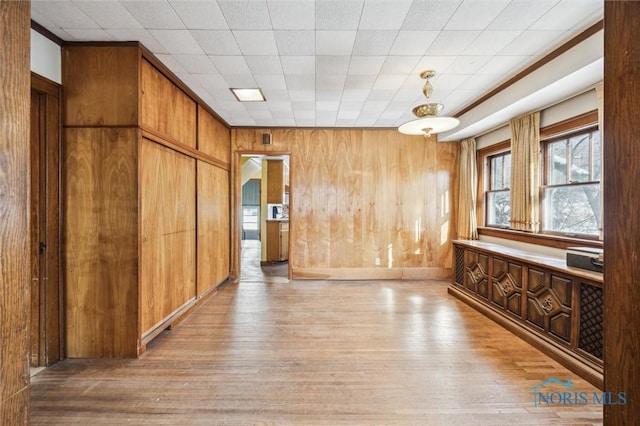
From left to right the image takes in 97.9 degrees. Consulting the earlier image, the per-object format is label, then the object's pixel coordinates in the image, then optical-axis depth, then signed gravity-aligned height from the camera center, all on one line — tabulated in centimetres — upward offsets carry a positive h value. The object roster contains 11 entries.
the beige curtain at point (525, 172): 344 +51
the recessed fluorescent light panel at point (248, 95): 355 +156
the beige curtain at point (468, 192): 479 +34
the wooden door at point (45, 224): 233 -9
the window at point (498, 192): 438 +33
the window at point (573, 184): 294 +30
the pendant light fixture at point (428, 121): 279 +92
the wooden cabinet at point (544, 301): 227 -91
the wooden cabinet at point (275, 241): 685 -70
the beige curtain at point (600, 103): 250 +98
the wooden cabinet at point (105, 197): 246 +15
